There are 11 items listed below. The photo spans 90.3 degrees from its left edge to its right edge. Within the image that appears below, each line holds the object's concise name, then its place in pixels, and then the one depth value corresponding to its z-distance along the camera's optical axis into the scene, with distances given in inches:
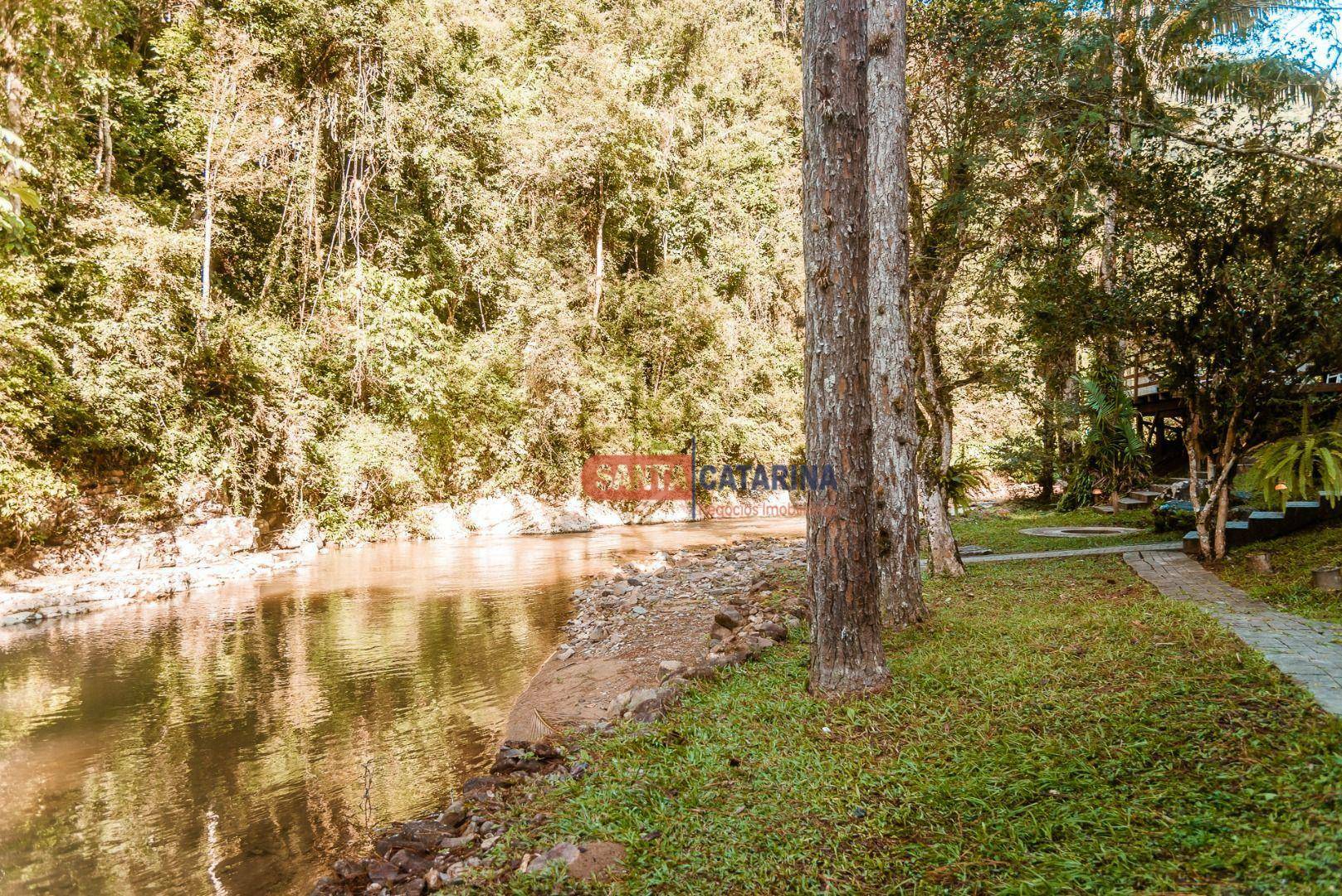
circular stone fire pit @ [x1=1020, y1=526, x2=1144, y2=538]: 446.5
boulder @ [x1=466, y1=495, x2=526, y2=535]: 724.0
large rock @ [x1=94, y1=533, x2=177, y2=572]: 463.5
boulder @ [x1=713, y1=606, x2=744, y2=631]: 268.4
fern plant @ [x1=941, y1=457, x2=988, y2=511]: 332.5
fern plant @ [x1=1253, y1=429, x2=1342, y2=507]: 248.7
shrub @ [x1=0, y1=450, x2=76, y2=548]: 397.4
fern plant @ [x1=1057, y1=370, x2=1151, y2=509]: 493.7
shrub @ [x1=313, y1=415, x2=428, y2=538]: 591.2
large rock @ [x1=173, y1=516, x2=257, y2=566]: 493.7
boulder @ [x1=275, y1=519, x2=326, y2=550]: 578.2
